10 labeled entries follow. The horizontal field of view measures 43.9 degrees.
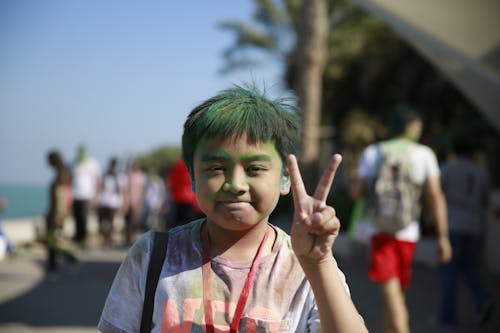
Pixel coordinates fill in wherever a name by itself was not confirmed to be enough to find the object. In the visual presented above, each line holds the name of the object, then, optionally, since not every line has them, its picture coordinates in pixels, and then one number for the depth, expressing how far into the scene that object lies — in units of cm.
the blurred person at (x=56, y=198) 854
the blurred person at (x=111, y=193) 1283
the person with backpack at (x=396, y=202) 463
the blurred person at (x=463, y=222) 643
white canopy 696
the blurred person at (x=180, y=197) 937
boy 169
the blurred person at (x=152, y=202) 1570
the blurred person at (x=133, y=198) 1344
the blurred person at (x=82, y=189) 1040
